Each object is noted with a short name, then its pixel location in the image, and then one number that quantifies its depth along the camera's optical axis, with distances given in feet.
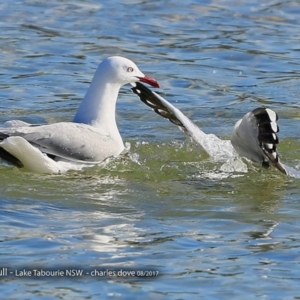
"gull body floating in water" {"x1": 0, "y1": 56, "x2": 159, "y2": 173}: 59.06
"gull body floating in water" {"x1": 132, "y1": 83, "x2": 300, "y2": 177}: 58.75
